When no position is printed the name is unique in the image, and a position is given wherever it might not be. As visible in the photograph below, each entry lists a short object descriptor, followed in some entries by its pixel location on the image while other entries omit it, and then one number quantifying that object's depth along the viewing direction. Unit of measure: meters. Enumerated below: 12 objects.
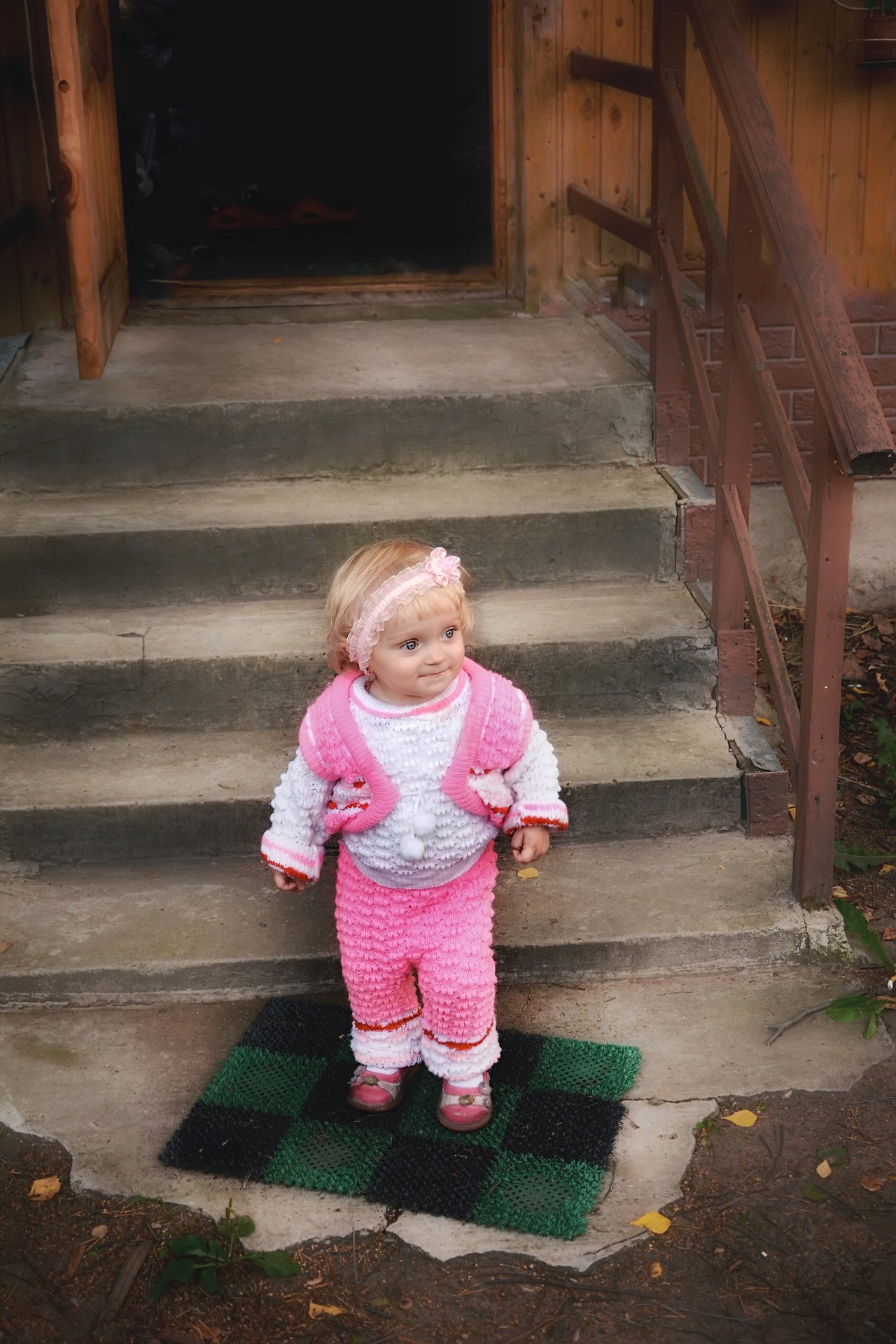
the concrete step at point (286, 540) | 3.81
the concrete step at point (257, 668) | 3.55
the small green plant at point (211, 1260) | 2.28
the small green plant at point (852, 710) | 4.39
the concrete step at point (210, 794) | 3.30
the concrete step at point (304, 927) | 3.03
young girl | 2.49
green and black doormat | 2.47
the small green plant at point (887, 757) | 3.91
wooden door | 3.92
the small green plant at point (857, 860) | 3.51
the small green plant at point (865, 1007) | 2.87
